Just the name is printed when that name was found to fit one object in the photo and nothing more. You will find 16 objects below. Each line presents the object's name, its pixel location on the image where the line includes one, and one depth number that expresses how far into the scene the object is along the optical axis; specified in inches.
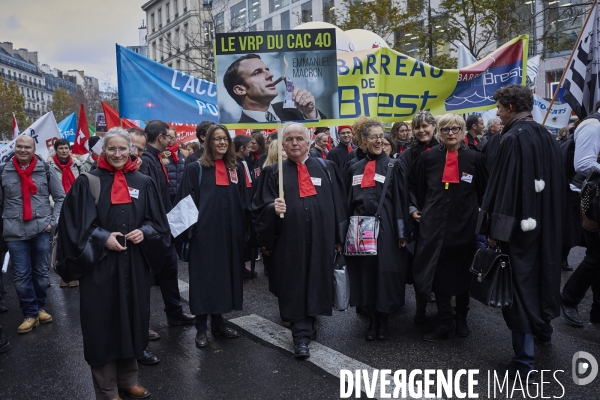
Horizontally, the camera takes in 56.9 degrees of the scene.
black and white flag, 223.0
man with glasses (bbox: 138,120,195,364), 225.9
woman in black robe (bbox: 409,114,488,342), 197.3
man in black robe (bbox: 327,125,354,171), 352.8
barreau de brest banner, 200.4
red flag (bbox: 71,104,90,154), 410.3
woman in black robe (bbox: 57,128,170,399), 151.8
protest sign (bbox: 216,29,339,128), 199.8
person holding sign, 192.7
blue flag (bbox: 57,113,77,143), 554.6
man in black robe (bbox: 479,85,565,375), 159.6
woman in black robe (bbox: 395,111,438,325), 207.8
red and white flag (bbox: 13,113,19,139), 399.3
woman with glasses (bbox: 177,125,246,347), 204.2
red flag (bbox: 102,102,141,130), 390.0
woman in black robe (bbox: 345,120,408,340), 203.2
